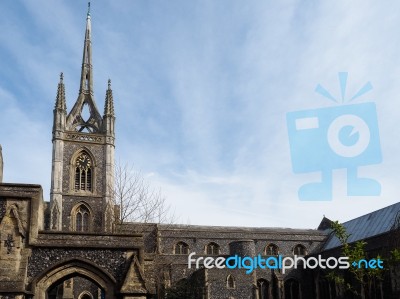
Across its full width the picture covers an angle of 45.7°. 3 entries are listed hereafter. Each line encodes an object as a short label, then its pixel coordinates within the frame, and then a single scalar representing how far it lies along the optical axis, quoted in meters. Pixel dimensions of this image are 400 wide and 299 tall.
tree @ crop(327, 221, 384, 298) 18.05
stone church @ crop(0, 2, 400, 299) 14.56
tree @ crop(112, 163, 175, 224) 25.88
